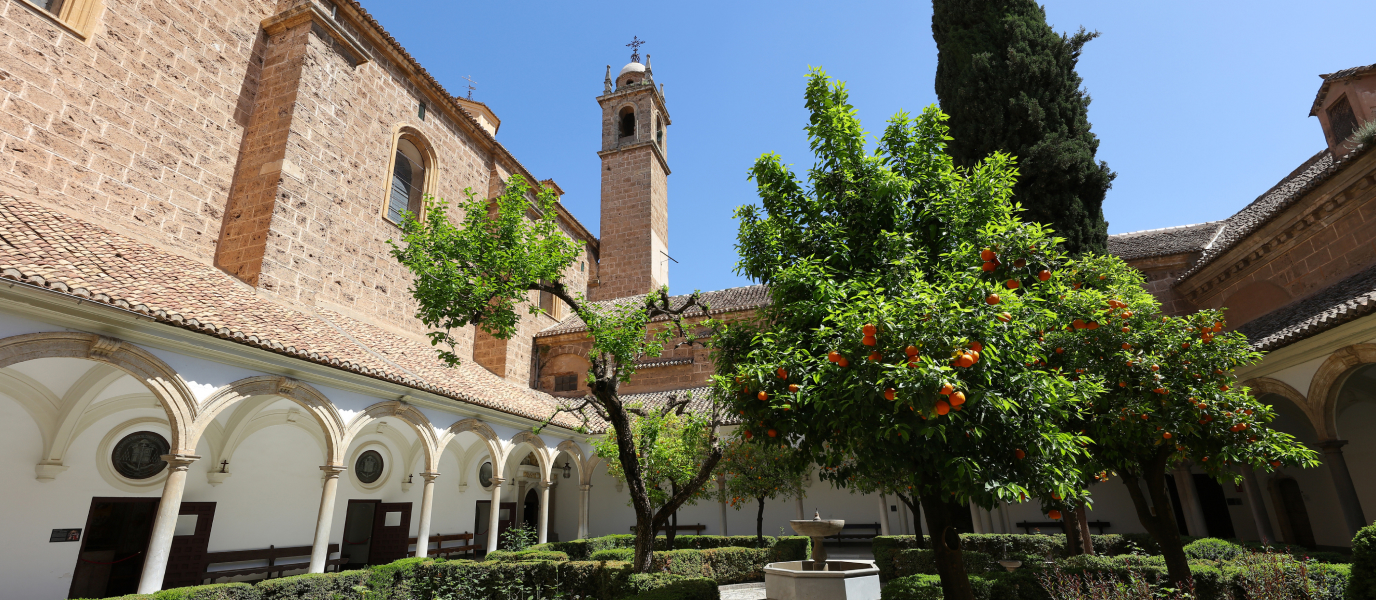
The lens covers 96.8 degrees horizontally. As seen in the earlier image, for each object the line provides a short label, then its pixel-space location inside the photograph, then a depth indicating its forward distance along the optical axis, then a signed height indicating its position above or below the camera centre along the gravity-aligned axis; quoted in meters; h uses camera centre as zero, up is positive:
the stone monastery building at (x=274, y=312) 8.51 +2.76
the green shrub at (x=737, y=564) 12.82 -1.43
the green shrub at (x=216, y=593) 7.33 -1.05
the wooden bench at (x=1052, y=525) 16.50 -0.96
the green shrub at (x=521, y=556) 12.41 -1.14
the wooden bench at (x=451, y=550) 16.22 -1.20
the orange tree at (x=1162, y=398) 6.76 +0.95
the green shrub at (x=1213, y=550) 9.93 -1.02
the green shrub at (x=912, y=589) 7.45 -1.18
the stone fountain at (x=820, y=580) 7.30 -1.02
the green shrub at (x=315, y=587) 8.44 -1.16
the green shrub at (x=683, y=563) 11.45 -1.23
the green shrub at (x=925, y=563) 11.04 -1.31
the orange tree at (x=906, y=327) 4.54 +1.29
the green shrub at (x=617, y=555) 13.09 -1.21
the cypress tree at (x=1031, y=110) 14.00 +8.70
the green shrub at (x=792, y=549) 13.83 -1.23
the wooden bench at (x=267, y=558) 11.30 -1.01
